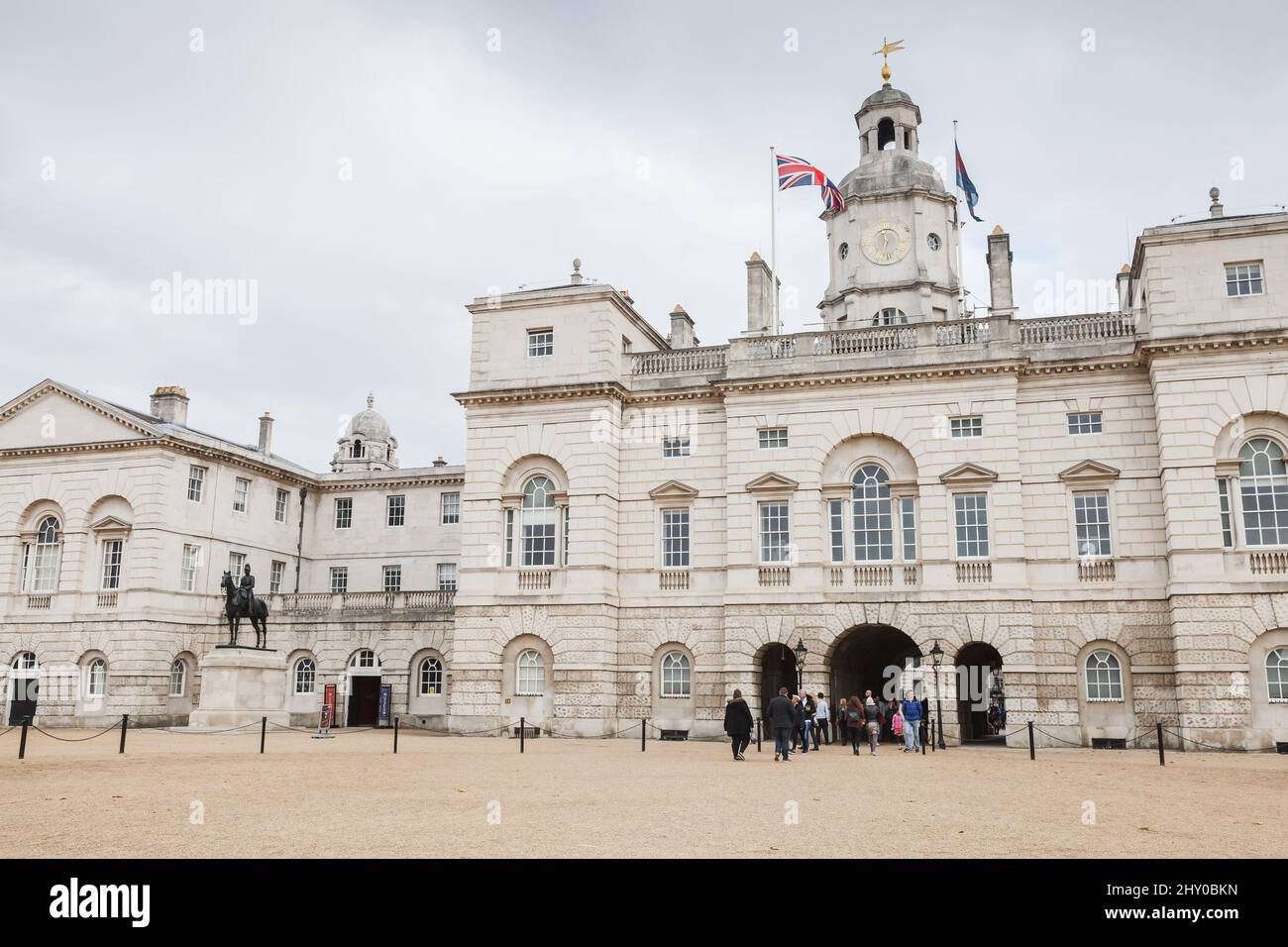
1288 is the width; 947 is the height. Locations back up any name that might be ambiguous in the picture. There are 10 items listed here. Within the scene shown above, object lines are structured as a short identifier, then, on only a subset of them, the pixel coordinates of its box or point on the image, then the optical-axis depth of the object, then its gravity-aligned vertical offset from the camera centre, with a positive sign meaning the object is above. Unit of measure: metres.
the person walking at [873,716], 29.20 -1.45
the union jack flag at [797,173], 38.09 +16.71
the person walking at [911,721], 29.84 -1.58
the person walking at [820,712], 31.64 -1.44
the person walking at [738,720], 25.39 -1.31
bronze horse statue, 37.38 +1.82
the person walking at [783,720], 25.02 -1.31
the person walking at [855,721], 29.25 -1.55
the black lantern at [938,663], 31.53 -0.02
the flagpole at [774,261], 40.41 +14.55
